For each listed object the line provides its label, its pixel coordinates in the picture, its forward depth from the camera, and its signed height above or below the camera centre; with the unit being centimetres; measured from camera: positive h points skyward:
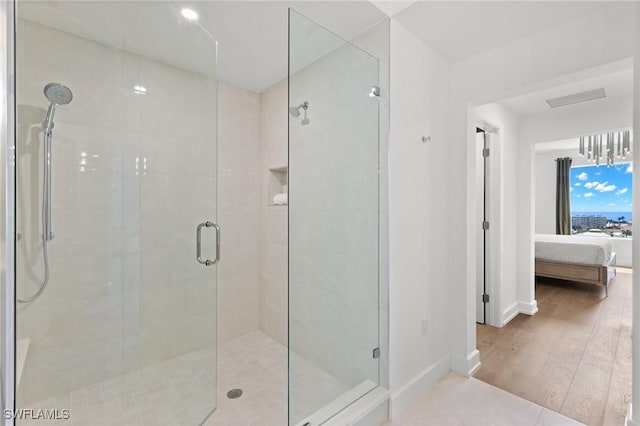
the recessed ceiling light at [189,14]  177 +117
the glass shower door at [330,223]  158 -7
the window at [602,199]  651 +28
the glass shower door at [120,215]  162 -2
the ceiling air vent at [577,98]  298 +117
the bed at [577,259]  416 -69
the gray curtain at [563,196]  673 +34
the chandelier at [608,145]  489 +111
